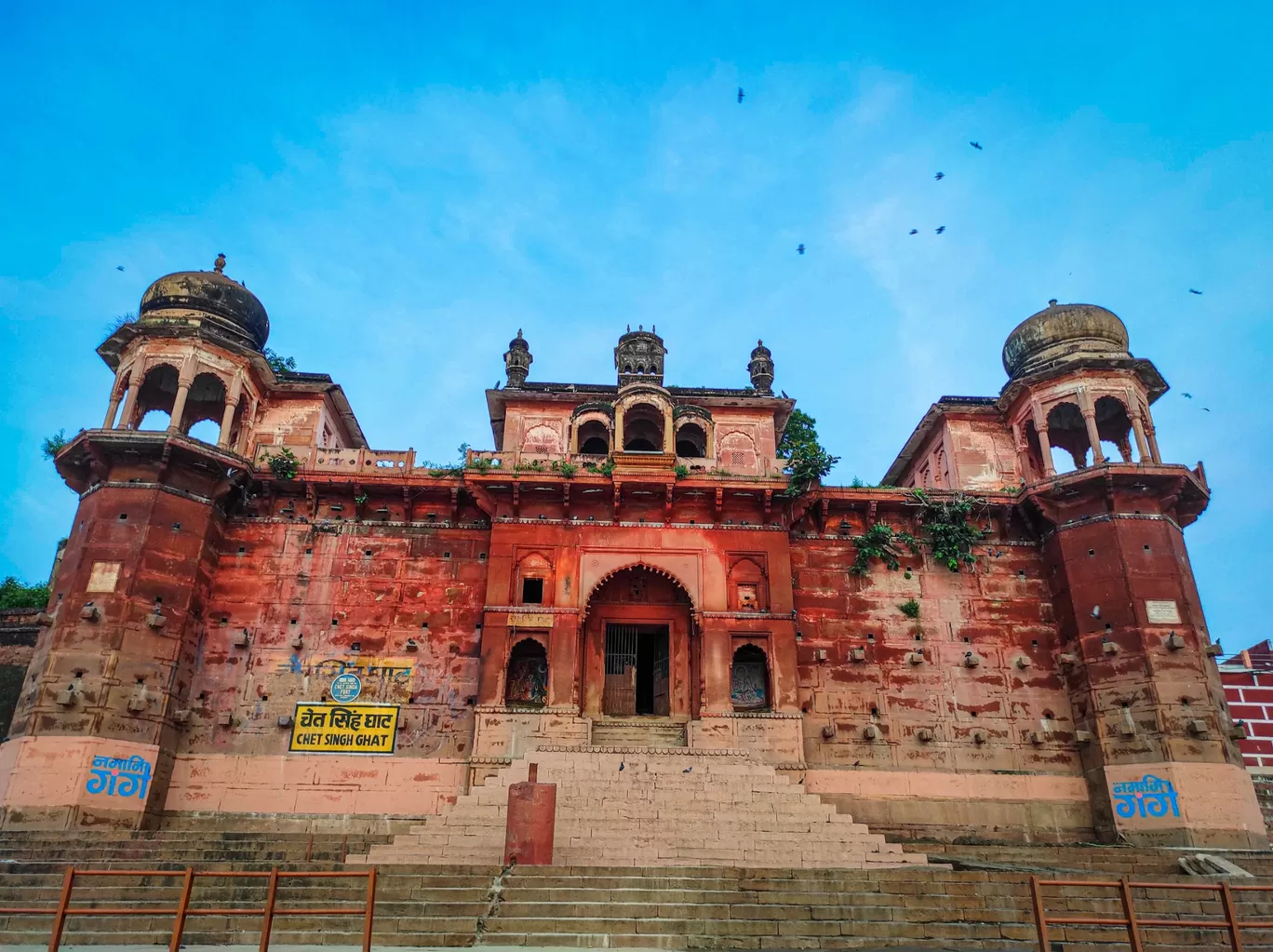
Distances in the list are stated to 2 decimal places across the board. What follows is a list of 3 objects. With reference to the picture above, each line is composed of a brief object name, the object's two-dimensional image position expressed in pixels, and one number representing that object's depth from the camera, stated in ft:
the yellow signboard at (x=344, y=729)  55.93
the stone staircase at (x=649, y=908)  32.14
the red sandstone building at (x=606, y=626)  52.65
